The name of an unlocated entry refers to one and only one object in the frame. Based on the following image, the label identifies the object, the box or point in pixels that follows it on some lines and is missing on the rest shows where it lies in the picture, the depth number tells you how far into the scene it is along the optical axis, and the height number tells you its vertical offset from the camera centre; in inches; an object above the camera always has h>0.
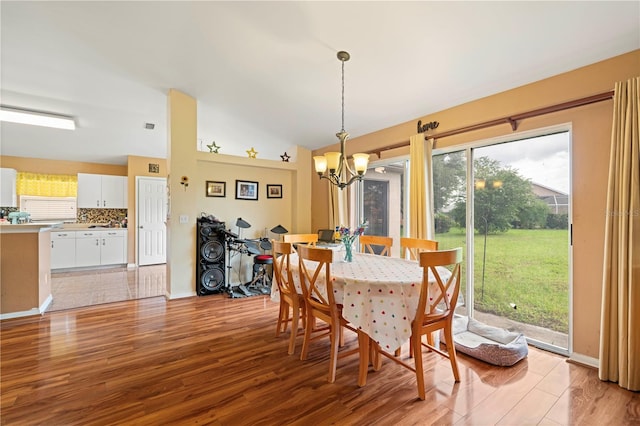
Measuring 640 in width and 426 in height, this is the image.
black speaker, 165.2 -27.9
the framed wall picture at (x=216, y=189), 188.5 +13.9
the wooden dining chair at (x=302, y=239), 133.8 -13.8
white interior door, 246.2 -9.5
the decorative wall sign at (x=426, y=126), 134.2 +40.9
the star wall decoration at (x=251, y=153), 197.9 +39.4
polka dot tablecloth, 74.0 -24.8
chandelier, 99.3 +17.2
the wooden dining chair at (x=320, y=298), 80.8 -27.0
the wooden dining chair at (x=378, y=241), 124.2 -13.8
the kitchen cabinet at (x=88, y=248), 221.1 -31.6
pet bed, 91.4 -45.9
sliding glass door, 103.0 -6.8
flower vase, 105.7 -14.7
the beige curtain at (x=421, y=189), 132.0 +10.2
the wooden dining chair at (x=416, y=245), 104.5 -13.0
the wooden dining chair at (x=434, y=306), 72.7 -26.0
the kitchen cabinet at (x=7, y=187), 211.2 +15.6
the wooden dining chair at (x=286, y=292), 96.2 -29.2
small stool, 170.9 -38.9
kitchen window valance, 223.1 +19.0
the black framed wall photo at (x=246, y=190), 199.2 +14.1
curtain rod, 87.6 +34.8
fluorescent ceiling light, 158.1 +52.0
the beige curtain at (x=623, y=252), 78.5 -11.1
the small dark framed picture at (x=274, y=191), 211.6 +14.2
